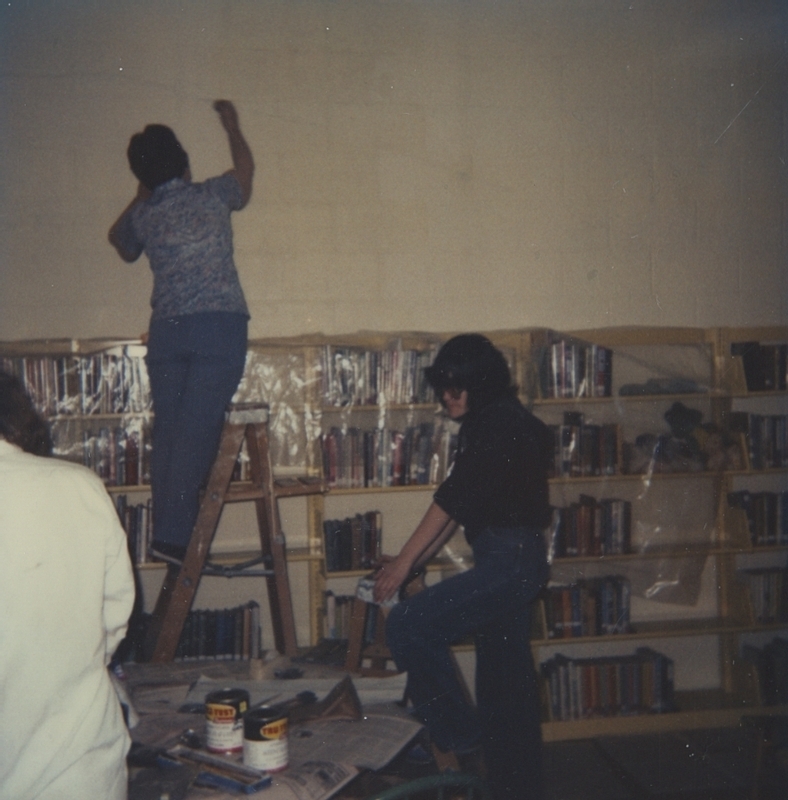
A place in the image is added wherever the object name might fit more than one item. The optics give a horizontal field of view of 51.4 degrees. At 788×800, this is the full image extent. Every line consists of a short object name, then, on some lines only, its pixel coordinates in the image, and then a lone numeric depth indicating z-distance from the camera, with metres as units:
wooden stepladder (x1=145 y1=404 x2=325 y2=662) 2.59
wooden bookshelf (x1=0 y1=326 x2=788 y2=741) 3.36
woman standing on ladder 2.63
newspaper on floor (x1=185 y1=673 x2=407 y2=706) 1.94
